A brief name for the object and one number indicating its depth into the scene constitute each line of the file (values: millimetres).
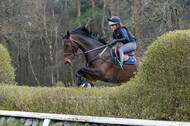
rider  12336
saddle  12423
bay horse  12000
